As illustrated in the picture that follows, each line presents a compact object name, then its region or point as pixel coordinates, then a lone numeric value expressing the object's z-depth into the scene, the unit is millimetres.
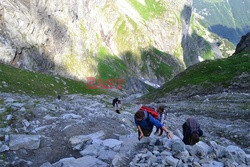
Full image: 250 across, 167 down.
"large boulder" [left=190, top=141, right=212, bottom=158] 11945
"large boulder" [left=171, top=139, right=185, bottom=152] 11586
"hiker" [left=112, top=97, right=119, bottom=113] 33938
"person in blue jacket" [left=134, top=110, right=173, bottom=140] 12699
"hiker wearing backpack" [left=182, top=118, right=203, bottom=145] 13021
